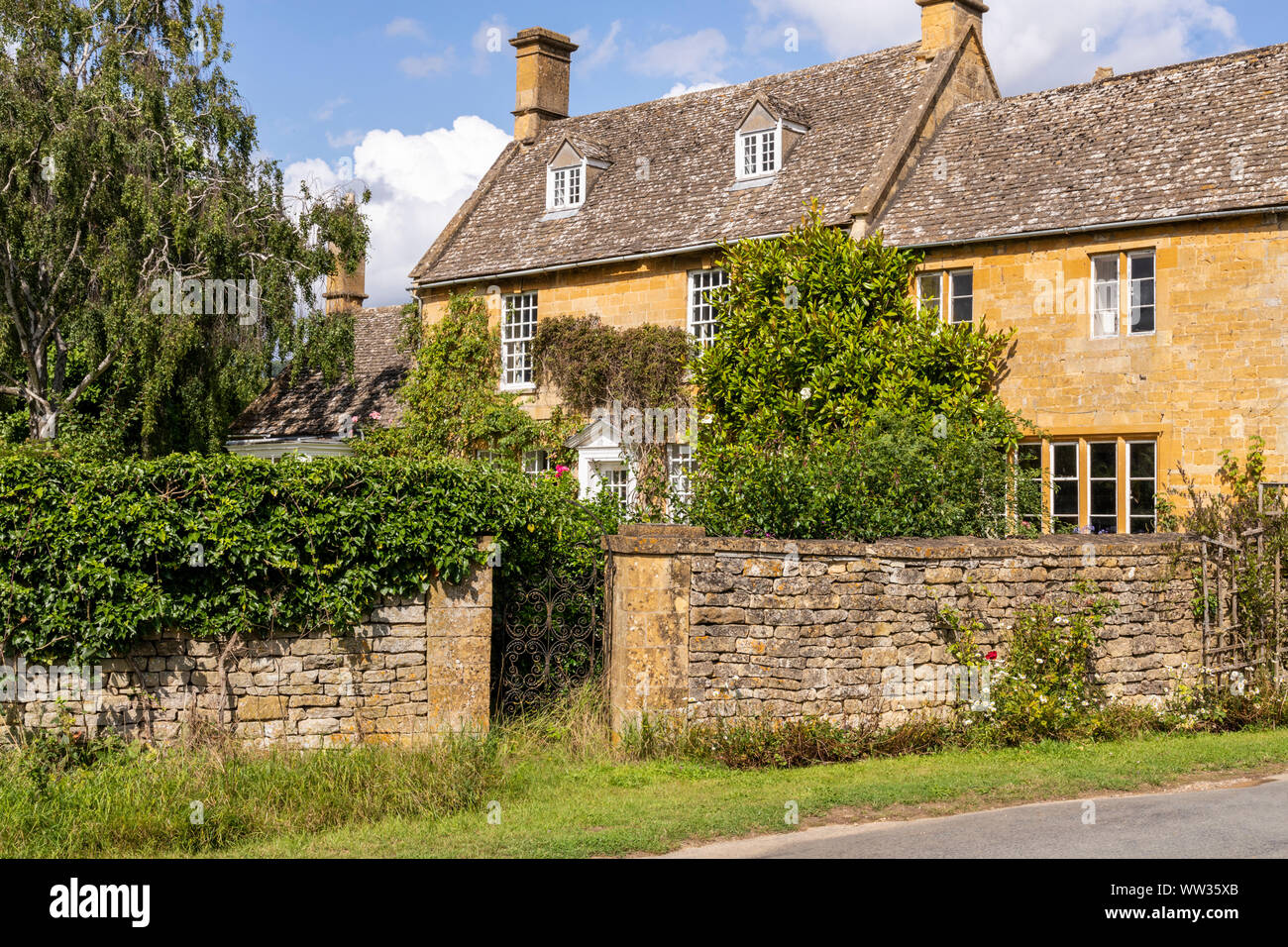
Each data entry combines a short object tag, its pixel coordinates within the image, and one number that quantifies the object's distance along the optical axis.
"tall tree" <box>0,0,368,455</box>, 23.22
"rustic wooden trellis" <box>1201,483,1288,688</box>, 12.80
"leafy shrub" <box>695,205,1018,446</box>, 19.25
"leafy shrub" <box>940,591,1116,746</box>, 11.56
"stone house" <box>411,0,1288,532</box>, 17.89
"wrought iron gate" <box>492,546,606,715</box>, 11.63
